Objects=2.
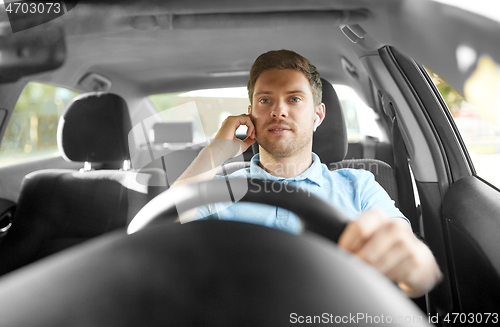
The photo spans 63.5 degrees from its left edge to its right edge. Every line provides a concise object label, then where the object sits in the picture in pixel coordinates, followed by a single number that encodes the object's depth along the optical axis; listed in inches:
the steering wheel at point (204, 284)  17.9
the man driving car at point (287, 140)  48.9
